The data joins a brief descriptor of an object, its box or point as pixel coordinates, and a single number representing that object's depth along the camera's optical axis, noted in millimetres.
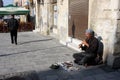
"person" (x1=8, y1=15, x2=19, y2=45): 12672
